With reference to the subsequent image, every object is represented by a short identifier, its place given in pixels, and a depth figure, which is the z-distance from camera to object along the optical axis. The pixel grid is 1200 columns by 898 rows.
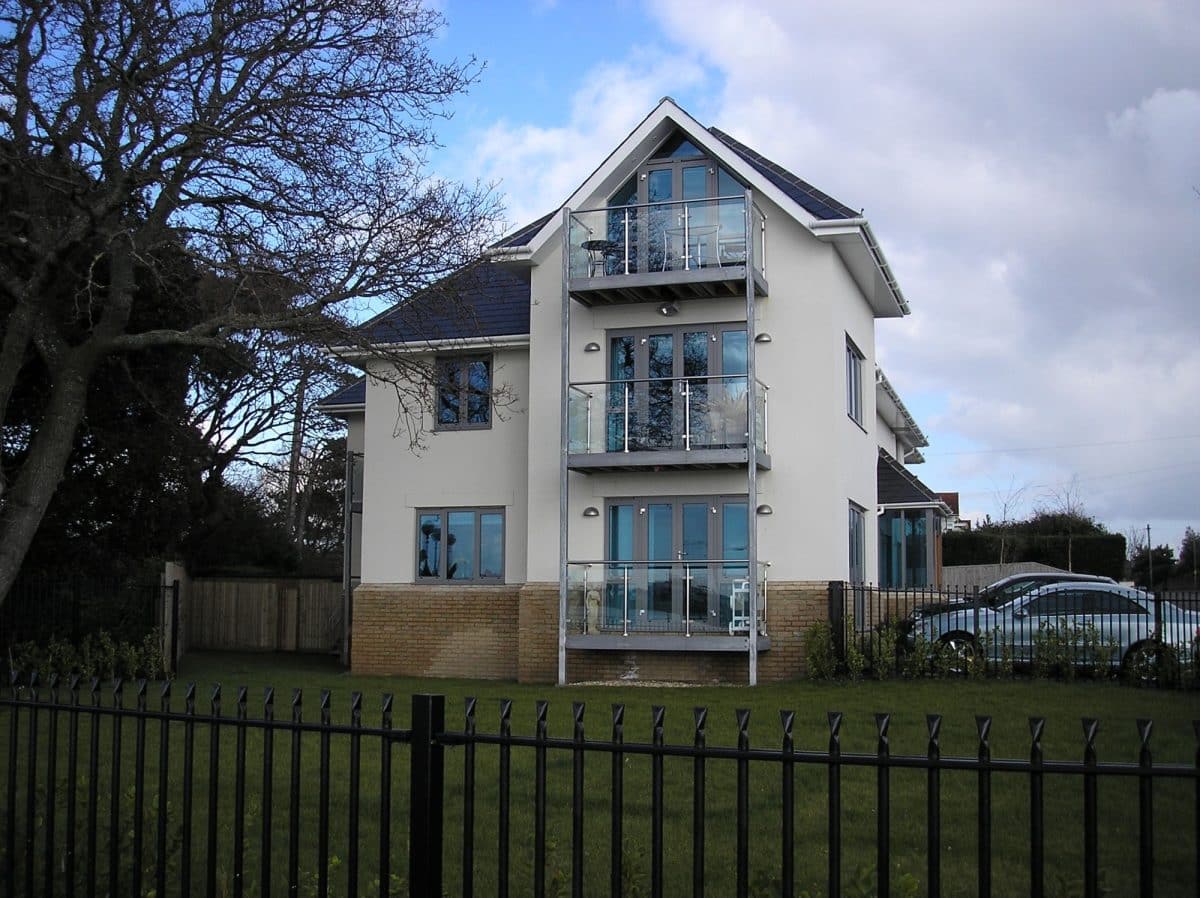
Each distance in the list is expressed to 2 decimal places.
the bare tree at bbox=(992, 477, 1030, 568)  44.85
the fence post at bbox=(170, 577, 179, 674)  23.25
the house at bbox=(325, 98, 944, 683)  21.42
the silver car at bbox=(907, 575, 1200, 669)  18.84
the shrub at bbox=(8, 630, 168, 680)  20.69
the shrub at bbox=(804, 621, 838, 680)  20.42
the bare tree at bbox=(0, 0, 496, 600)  16.36
